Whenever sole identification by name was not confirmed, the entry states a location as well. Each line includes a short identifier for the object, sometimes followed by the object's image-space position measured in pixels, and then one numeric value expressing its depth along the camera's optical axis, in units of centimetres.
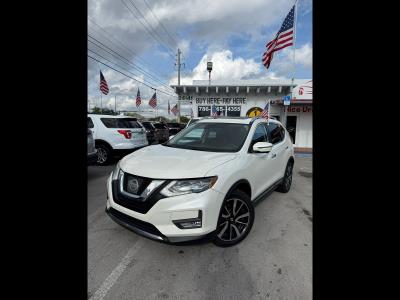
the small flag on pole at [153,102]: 2208
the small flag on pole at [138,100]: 2325
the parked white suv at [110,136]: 785
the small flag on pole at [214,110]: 1326
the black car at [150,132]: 1343
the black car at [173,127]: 1611
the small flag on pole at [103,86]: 1636
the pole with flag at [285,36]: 863
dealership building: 1354
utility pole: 2528
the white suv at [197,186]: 243
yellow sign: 1428
